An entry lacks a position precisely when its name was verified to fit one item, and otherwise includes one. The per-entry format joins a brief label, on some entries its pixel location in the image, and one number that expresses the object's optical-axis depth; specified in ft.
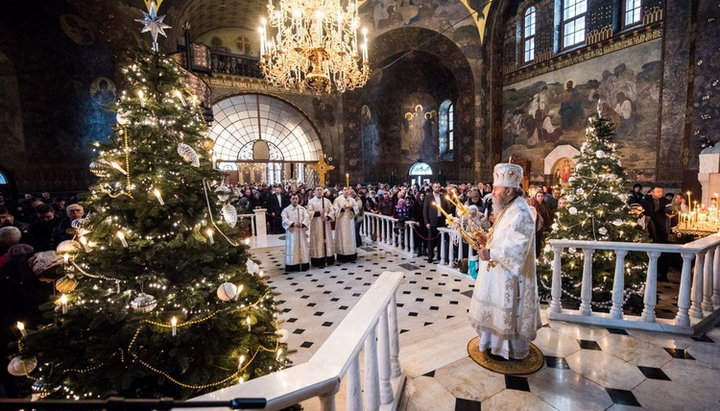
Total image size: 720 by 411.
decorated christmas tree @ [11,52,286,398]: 5.98
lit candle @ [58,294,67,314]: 5.93
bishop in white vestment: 9.08
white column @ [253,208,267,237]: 34.94
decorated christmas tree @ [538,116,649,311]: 15.26
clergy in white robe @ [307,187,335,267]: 25.31
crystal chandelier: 20.22
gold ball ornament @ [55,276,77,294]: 6.31
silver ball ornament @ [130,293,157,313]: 5.78
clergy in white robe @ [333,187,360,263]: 26.45
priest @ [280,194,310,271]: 23.49
